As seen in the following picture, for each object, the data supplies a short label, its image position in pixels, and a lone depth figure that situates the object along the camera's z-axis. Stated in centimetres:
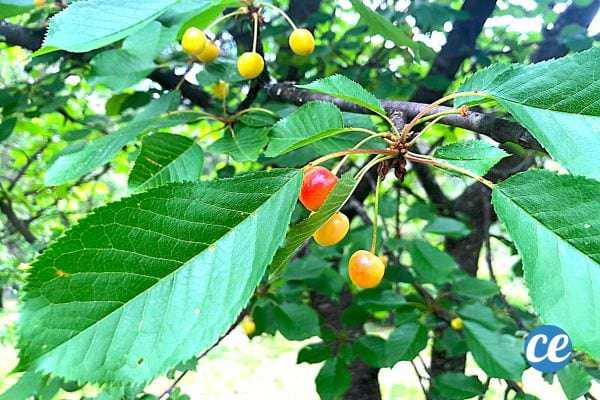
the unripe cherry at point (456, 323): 41
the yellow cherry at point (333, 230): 17
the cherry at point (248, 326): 38
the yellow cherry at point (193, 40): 27
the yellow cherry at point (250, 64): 27
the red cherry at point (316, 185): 16
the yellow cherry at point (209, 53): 31
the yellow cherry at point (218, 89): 37
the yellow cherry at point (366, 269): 18
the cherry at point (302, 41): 29
